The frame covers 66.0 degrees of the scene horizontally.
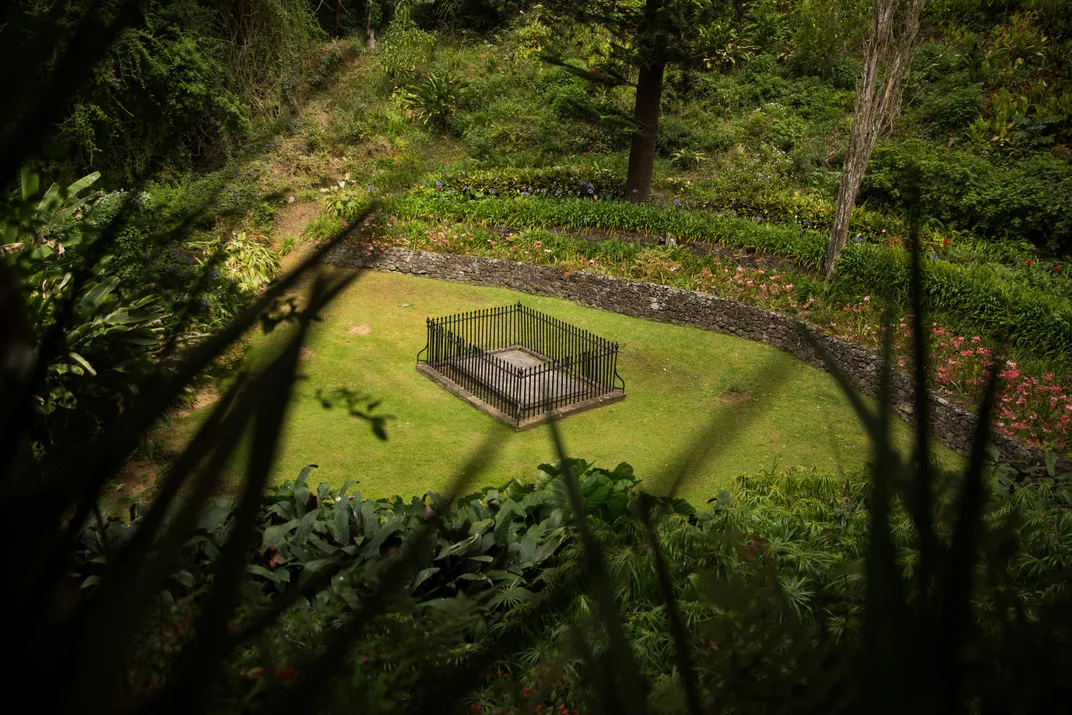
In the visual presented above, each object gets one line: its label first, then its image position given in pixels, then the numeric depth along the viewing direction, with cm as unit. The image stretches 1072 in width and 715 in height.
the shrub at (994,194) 1360
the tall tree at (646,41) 1336
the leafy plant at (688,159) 1830
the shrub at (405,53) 2105
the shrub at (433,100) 1981
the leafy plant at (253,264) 1088
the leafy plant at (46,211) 320
